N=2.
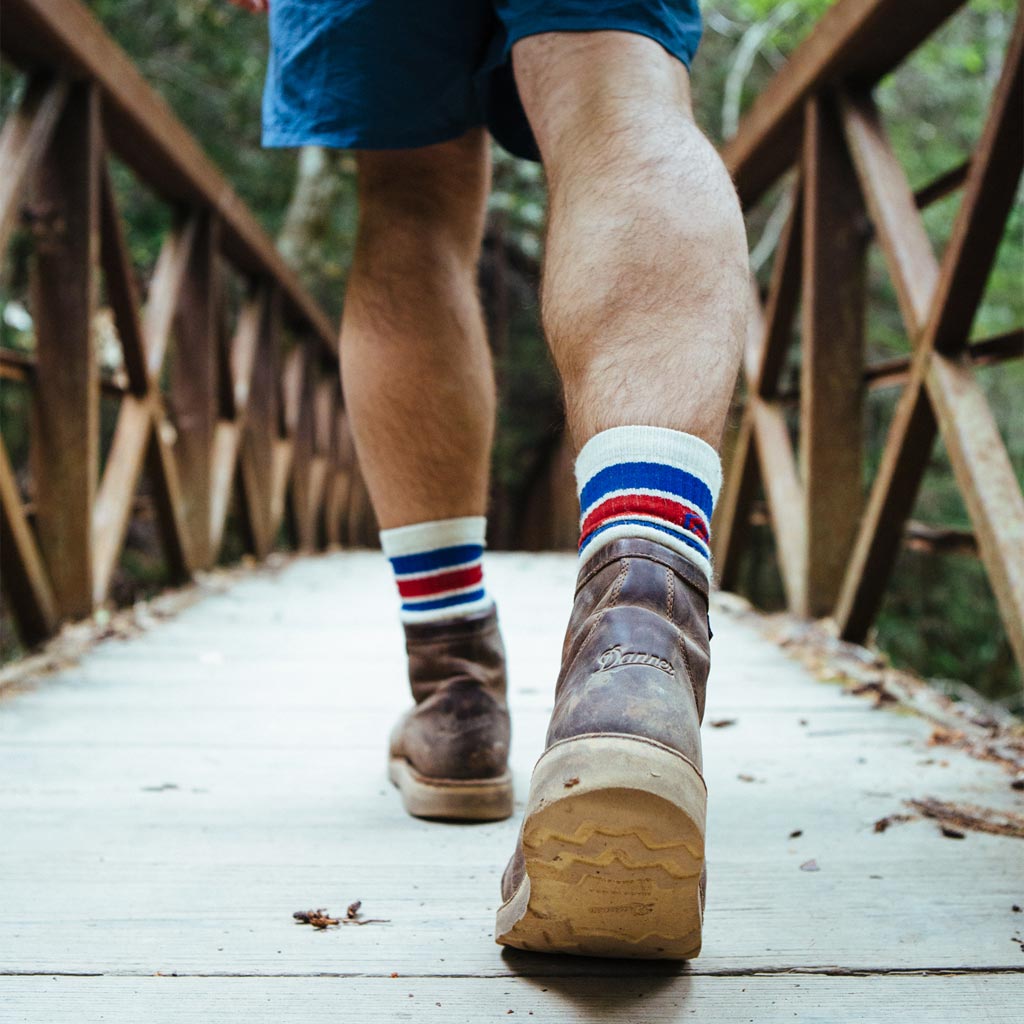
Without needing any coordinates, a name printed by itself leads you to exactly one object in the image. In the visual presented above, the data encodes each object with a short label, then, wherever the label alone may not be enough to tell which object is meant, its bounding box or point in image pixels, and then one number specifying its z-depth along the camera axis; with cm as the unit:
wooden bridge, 64
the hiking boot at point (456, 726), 93
